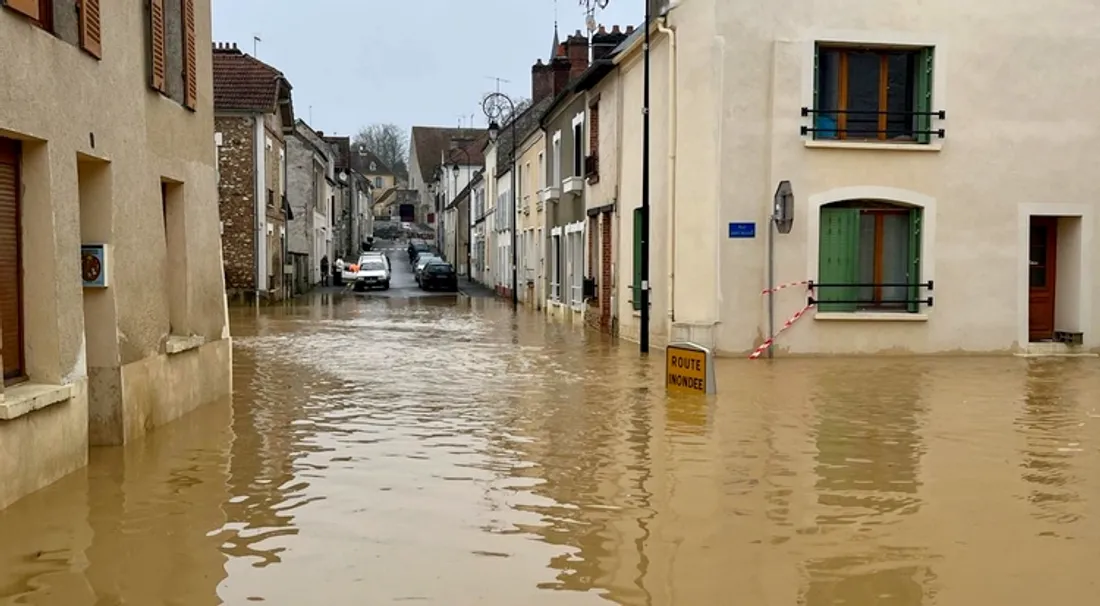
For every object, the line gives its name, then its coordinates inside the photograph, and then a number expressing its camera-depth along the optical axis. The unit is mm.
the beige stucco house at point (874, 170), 16609
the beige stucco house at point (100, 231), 7258
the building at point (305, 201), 41469
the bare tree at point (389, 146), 127688
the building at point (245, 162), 31344
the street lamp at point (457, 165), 66938
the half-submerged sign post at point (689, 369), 12352
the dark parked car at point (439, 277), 47031
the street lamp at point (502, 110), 36688
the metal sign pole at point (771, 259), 16625
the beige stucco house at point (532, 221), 32250
